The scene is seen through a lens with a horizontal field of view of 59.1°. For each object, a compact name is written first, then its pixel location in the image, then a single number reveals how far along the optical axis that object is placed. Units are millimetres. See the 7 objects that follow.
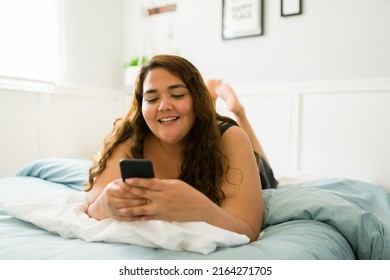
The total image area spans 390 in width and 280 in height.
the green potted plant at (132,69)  2135
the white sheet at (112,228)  600
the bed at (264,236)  595
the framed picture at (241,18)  1851
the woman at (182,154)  636
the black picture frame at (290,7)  1743
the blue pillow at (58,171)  1332
